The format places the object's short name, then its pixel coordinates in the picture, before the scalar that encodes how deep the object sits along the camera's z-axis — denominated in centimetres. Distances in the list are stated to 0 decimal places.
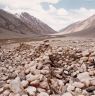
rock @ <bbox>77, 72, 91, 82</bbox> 332
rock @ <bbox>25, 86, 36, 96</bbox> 273
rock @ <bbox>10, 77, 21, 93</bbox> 281
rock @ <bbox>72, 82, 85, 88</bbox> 305
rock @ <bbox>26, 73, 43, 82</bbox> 300
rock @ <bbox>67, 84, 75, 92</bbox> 294
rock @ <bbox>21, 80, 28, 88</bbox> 288
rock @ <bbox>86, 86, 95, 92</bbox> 300
